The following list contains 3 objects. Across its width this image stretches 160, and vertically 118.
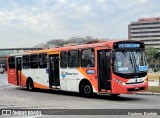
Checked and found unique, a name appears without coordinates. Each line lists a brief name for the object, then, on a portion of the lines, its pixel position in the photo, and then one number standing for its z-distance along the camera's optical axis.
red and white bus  17.75
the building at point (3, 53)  119.83
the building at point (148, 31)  164.00
